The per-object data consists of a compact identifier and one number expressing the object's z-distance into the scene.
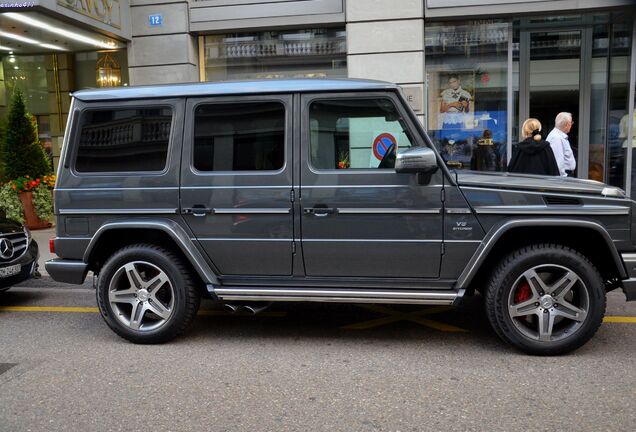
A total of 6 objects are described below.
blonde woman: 6.95
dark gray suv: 4.32
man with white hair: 7.36
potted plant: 11.22
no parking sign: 4.51
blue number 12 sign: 11.24
